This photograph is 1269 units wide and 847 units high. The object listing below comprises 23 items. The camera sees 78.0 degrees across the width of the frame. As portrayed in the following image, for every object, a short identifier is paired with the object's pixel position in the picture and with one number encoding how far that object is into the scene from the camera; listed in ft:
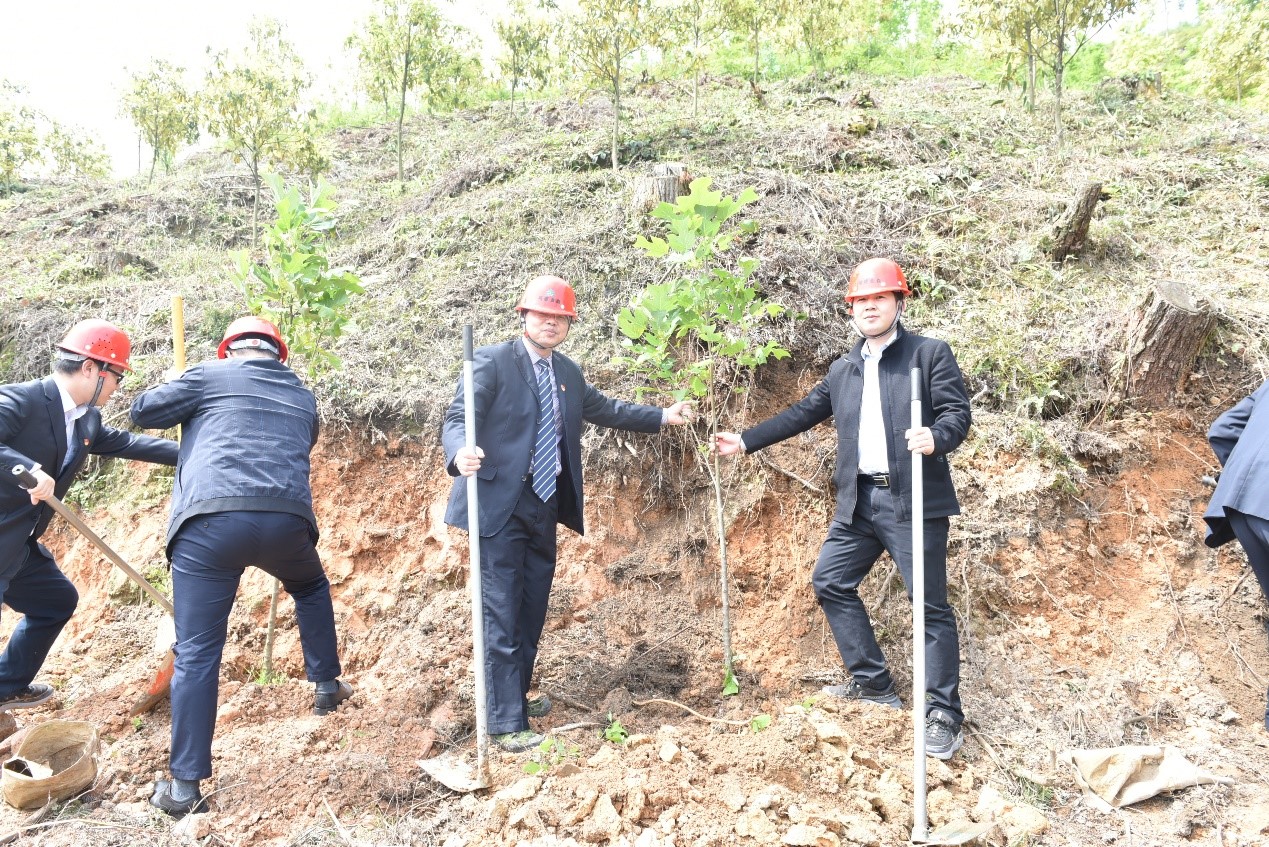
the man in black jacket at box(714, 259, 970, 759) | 11.76
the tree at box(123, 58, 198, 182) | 37.73
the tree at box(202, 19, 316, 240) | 33.71
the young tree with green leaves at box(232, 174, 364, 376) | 13.67
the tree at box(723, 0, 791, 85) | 41.81
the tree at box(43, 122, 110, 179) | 52.08
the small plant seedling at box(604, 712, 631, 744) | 12.33
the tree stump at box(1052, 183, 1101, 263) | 19.53
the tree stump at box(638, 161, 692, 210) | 21.89
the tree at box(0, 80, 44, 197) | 44.60
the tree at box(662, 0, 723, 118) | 32.91
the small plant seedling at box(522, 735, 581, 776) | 10.89
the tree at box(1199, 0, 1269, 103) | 39.09
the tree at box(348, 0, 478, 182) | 41.68
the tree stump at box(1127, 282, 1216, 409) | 15.93
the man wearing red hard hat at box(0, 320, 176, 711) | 12.03
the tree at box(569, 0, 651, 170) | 32.24
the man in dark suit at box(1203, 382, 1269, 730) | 10.18
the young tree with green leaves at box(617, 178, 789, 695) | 12.51
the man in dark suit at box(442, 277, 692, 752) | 12.10
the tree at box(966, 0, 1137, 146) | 29.89
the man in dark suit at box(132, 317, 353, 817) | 10.94
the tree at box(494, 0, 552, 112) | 48.21
